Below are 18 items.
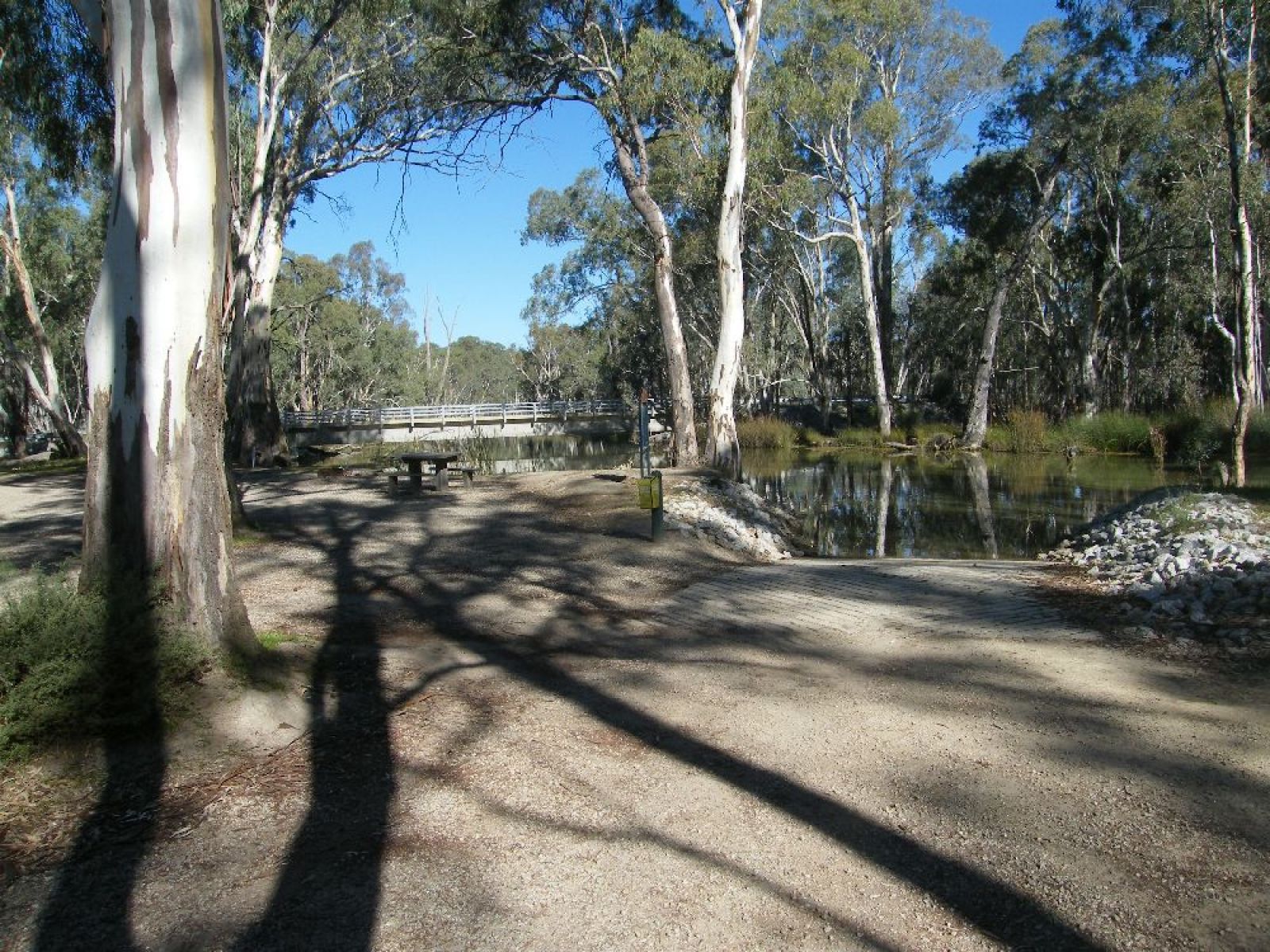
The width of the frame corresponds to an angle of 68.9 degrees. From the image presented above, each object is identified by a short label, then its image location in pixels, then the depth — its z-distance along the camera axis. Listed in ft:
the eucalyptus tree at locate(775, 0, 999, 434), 89.15
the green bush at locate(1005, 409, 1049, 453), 83.97
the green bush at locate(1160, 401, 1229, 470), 62.34
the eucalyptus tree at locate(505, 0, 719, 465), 48.16
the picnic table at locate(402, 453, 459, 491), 42.88
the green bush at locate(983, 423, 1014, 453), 88.12
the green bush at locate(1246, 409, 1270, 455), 62.23
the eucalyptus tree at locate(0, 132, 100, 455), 74.28
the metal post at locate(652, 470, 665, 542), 28.20
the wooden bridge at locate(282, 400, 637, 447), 112.37
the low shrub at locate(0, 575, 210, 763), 9.96
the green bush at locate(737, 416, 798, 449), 103.24
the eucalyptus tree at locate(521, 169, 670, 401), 120.37
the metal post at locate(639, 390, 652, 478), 35.32
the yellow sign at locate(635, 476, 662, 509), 26.99
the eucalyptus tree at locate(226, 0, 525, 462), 51.03
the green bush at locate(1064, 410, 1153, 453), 76.48
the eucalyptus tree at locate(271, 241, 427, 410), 159.22
